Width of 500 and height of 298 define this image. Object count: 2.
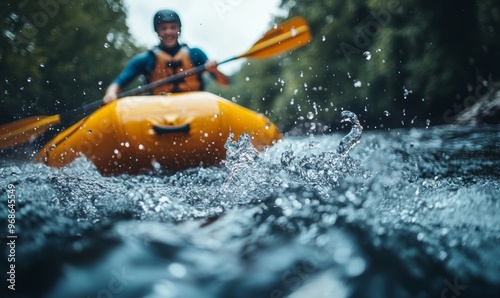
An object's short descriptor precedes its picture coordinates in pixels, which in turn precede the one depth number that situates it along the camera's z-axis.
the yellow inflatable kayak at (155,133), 2.80
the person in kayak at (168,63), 3.82
